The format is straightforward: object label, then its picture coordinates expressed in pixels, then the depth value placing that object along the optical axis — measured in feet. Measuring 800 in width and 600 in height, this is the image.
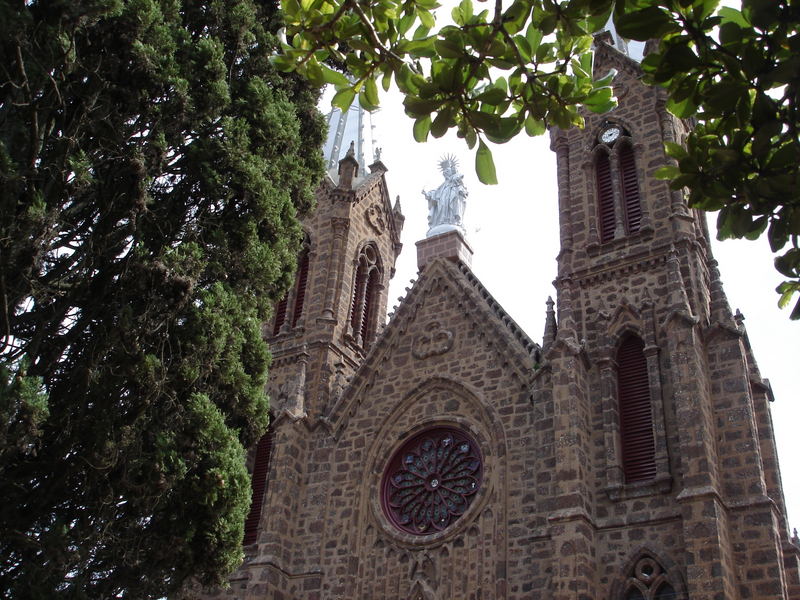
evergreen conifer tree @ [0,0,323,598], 30.94
